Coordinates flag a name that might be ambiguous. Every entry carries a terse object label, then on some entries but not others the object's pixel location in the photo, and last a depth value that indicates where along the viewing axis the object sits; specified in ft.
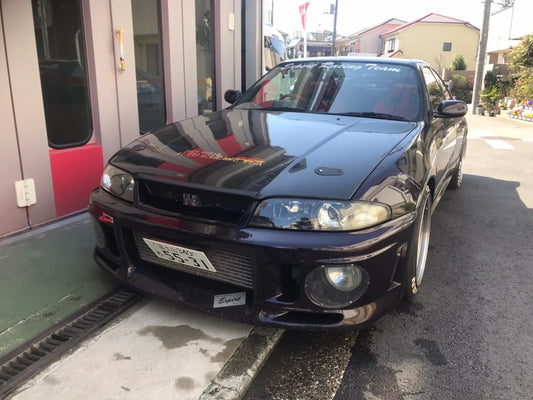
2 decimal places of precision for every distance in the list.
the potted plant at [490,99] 53.26
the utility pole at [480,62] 54.44
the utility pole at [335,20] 116.52
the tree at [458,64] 120.37
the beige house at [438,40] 142.61
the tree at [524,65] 48.96
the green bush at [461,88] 83.95
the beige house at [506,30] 60.15
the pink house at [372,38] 183.52
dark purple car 6.89
